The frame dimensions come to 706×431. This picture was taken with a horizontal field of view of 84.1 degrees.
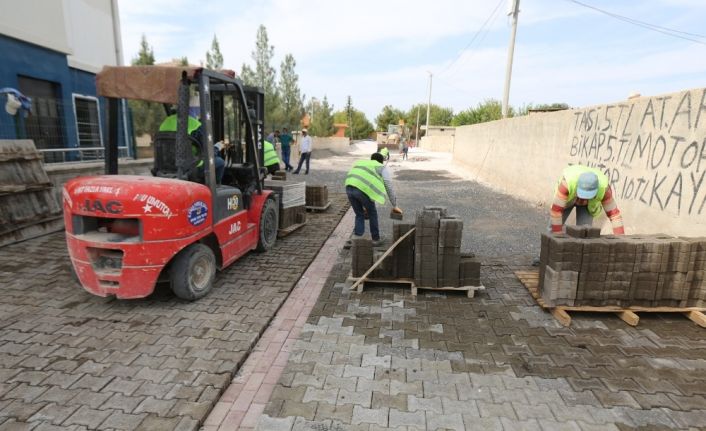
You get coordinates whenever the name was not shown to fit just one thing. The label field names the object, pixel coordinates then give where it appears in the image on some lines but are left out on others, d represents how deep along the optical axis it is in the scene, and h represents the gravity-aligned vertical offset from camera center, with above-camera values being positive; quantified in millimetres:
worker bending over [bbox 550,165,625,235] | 4789 -612
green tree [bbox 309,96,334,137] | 40031 +2371
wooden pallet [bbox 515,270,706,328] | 4078 -1723
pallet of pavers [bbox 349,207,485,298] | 4582 -1405
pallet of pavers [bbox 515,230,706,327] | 4141 -1348
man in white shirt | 17359 -234
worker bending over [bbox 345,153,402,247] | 6000 -629
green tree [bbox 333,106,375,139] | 70388 +3833
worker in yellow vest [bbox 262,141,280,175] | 9286 -377
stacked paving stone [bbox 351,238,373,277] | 4941 -1409
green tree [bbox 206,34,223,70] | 25203 +5298
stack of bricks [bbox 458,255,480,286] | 4711 -1512
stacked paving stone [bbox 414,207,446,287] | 4586 -1206
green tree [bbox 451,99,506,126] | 39012 +3404
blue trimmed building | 8422 +1648
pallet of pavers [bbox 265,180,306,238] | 7180 -1218
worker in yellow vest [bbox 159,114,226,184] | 4602 +90
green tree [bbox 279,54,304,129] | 30928 +3873
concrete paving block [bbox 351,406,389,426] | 2713 -1899
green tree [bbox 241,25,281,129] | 28391 +5057
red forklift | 3877 -733
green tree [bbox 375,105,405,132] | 73106 +4945
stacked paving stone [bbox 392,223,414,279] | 4863 -1374
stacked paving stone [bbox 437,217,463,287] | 4527 -1244
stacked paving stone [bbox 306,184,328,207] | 9854 -1327
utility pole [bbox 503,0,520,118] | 17562 +4521
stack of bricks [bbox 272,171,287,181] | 10189 -897
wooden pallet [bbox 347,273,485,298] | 4711 -1715
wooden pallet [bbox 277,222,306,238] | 7196 -1651
